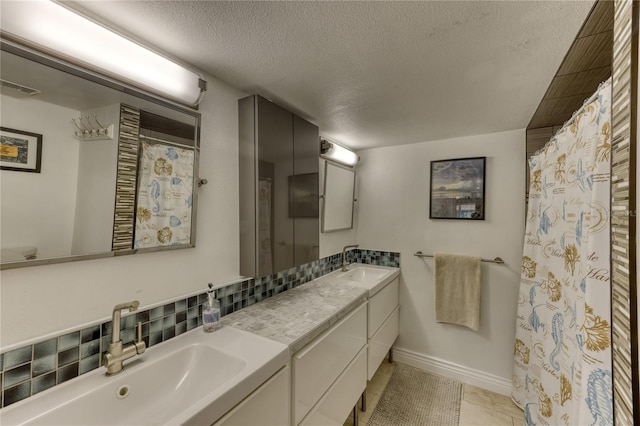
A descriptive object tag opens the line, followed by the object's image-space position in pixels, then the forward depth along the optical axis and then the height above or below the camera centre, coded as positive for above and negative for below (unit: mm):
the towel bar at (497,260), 2113 -333
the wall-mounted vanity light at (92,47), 743 +570
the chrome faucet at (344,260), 2476 -440
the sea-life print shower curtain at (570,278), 769 -233
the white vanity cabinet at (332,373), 1149 -861
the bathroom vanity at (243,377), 784 -626
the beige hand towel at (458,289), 2162 -617
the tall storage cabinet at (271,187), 1425 +171
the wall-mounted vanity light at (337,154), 2135 +596
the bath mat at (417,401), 1818 -1467
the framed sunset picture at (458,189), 2211 +295
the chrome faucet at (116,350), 892 -518
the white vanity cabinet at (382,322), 1910 -901
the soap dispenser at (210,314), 1200 -494
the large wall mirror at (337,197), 2270 +194
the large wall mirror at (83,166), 753 +160
